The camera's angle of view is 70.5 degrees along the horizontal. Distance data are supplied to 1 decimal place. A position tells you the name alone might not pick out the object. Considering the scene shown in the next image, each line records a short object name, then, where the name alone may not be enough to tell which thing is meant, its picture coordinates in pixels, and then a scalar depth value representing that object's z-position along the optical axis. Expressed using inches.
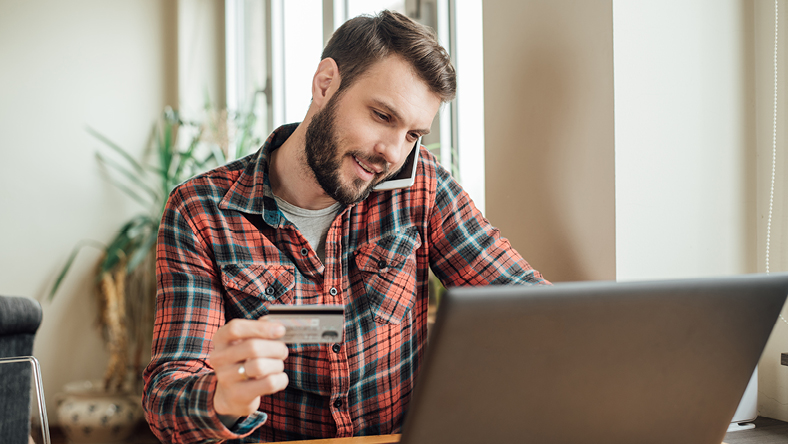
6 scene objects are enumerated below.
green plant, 113.3
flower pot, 104.0
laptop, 18.5
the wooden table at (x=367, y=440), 31.1
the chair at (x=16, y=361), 35.6
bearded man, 40.3
